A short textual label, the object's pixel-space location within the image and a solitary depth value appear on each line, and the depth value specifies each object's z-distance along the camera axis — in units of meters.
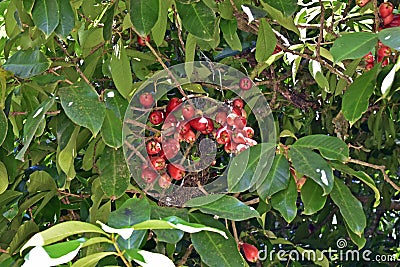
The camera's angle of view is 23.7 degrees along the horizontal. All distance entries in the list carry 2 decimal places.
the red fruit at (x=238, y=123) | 1.84
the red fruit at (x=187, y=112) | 1.85
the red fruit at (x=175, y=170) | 1.86
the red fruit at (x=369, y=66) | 2.06
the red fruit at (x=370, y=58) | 2.06
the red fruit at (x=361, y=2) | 2.15
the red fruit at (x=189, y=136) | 1.85
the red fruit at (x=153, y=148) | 1.84
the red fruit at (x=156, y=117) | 1.89
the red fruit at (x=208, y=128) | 1.86
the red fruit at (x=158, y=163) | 1.84
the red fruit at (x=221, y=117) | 1.88
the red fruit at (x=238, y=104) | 1.93
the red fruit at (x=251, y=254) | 1.98
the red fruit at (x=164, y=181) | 1.83
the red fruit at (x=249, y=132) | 1.88
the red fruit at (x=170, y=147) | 1.84
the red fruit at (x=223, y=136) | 1.84
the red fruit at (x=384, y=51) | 1.93
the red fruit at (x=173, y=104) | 1.87
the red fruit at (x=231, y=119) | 1.85
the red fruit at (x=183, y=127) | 1.85
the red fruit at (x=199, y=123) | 1.85
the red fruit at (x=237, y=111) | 1.89
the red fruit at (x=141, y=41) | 2.05
